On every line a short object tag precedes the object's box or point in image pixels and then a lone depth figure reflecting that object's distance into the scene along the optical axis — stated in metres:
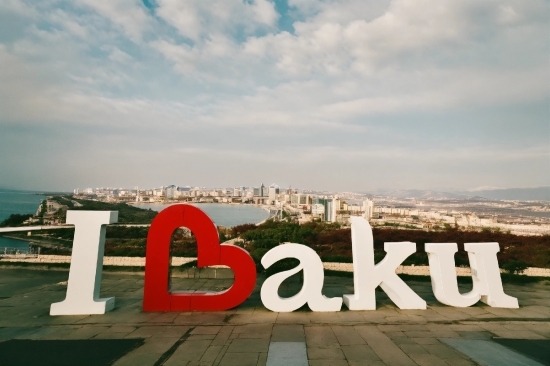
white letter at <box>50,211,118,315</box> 10.38
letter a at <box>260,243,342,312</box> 10.61
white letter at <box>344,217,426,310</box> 10.92
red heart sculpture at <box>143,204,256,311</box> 10.58
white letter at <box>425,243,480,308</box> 11.25
